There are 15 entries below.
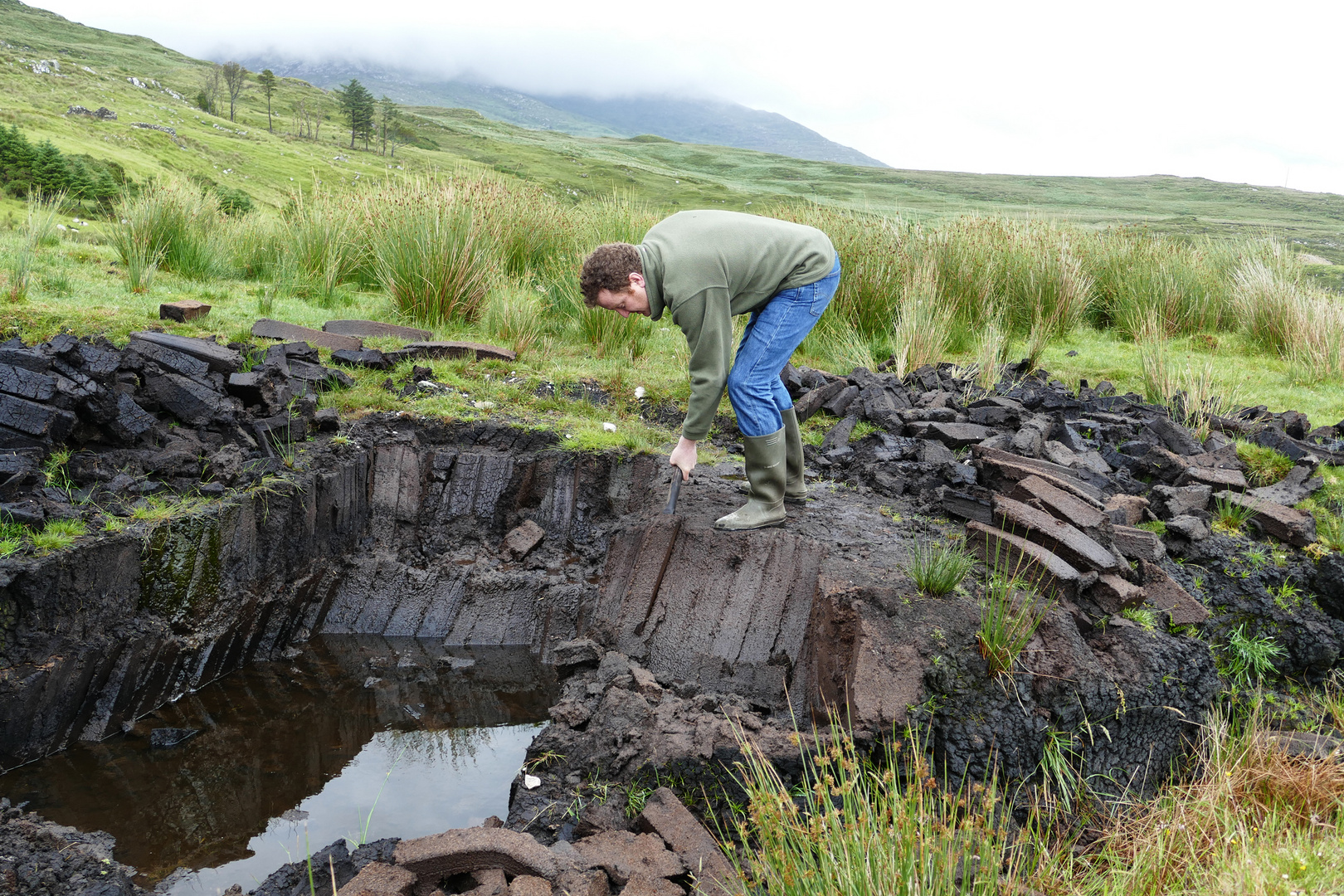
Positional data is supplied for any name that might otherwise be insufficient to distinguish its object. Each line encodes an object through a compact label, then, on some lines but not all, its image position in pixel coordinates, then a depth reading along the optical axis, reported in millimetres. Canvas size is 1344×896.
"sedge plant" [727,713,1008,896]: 1913
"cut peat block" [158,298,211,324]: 6215
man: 3500
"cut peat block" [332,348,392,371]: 6125
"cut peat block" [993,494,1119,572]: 3807
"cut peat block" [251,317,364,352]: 6391
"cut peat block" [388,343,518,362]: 6512
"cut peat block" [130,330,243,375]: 5105
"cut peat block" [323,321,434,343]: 7027
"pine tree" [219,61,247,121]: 59078
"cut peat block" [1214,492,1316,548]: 4555
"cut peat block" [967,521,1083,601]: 3684
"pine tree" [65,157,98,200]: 16703
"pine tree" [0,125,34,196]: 16312
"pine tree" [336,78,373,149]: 50675
